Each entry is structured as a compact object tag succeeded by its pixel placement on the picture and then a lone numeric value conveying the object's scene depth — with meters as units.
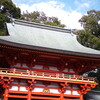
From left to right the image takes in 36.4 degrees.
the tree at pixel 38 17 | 37.25
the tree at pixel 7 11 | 28.70
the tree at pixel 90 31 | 25.30
